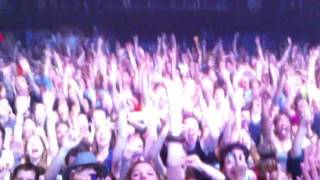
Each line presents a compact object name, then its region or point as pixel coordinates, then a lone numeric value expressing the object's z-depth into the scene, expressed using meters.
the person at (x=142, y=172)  1.74
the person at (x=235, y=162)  1.80
